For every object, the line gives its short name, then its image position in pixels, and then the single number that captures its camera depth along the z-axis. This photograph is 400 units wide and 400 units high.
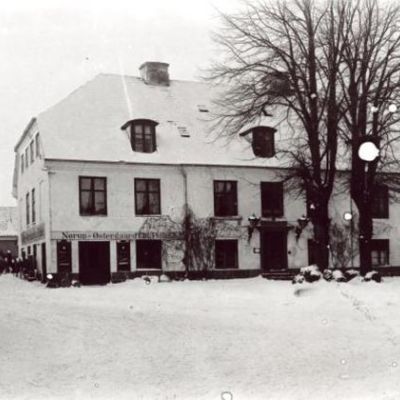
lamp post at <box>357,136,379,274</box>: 24.83
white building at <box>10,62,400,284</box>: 29.66
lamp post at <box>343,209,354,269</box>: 34.13
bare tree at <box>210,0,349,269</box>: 24.75
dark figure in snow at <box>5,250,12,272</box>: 43.16
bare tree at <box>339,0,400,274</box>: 24.53
